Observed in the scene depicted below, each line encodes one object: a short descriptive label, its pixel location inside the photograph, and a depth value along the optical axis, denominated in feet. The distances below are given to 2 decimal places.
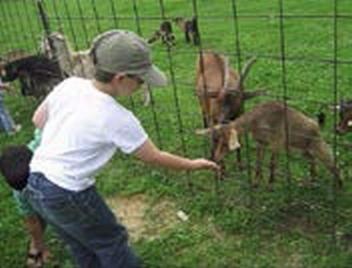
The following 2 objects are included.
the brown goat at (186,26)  36.52
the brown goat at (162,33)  34.45
